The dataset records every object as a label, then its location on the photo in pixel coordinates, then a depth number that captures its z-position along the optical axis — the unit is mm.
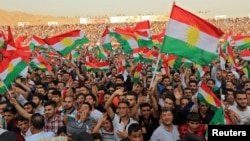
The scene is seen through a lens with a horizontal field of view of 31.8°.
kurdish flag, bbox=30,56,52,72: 12586
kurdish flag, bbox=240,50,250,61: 11266
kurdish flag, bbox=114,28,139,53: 11977
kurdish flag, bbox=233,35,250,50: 12547
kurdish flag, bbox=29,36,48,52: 15195
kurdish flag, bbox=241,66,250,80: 10784
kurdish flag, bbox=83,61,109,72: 11612
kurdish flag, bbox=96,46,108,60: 14106
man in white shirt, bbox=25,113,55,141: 4691
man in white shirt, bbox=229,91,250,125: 6309
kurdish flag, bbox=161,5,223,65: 6387
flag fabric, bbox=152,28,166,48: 14473
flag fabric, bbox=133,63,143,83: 8841
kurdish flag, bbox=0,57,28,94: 7512
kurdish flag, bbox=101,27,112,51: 12995
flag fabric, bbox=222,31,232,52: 12009
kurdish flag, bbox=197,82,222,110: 5812
